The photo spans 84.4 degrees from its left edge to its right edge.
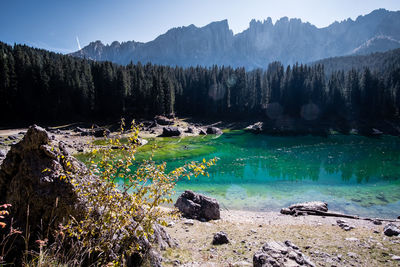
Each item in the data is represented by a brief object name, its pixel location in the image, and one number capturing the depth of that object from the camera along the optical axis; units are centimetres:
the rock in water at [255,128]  8105
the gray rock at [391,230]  1318
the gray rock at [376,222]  1641
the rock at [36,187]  598
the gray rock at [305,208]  1895
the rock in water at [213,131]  7588
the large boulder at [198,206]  1636
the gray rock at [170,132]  6681
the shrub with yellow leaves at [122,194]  466
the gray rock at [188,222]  1480
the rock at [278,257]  780
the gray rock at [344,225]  1499
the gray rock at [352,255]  1029
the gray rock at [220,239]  1146
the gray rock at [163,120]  7819
